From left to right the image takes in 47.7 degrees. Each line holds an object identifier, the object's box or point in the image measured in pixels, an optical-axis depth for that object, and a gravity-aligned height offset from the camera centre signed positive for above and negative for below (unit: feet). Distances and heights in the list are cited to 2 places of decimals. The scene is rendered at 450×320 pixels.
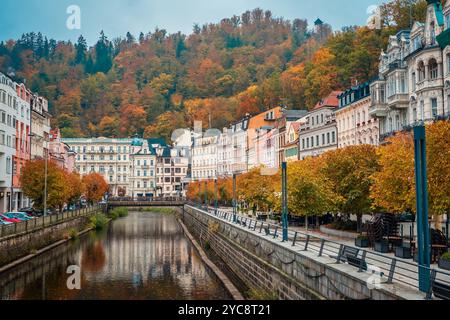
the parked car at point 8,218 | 152.25 -6.99
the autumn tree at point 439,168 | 80.53 +4.07
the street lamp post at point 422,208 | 44.16 -1.31
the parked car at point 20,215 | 164.70 -6.47
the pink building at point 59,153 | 284.31 +26.84
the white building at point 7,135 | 188.55 +23.06
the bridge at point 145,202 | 322.96 -4.83
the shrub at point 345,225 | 130.00 -8.29
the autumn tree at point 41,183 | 177.83 +4.28
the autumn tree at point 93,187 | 302.66 +4.72
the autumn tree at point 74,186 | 208.15 +3.87
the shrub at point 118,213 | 323.37 -12.46
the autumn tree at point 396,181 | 85.66 +2.07
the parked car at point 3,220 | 144.14 -7.22
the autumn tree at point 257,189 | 172.76 +2.07
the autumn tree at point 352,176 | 118.83 +4.27
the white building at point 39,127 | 238.48 +33.81
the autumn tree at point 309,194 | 119.34 -0.06
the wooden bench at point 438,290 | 39.63 -7.70
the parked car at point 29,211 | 199.23 -6.26
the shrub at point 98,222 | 242.50 -13.03
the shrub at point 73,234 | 188.16 -14.36
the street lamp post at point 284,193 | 88.48 +0.07
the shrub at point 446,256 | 64.30 -8.14
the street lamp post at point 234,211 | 140.93 -5.53
